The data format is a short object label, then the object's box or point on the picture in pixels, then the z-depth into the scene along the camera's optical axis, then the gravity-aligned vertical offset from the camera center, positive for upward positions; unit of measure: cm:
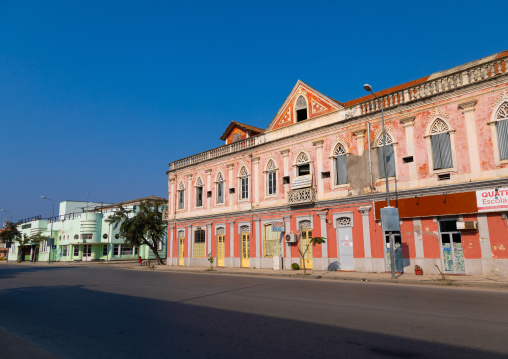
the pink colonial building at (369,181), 1723 +382
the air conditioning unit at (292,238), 2422 +52
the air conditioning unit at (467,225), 1702 +89
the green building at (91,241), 5153 +100
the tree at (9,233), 6075 +269
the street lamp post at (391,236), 1742 +43
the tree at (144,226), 3606 +220
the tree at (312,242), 2131 +21
